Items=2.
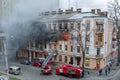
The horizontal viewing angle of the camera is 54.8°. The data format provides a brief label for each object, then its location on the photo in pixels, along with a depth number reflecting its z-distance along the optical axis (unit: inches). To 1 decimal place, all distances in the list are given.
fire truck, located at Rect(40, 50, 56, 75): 691.5
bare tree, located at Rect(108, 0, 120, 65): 856.5
